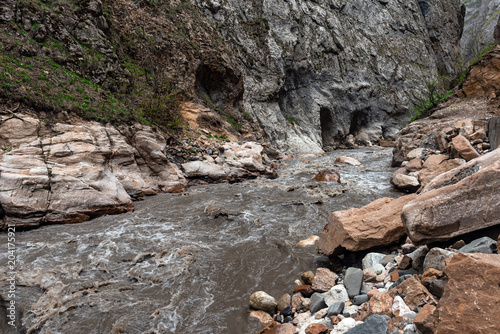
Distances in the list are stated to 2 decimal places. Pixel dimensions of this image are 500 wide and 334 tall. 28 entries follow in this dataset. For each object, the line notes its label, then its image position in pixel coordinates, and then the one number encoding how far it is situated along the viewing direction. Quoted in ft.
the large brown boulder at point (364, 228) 12.84
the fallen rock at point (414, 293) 7.53
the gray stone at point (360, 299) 9.35
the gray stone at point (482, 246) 8.00
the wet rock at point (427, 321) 6.18
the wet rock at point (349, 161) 48.06
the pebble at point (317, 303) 10.00
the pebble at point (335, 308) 9.18
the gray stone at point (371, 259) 11.80
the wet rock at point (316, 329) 8.50
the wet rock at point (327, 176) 35.01
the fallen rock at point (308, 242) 16.43
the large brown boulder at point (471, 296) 5.54
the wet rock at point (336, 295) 9.87
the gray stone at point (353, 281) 10.02
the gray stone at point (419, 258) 9.76
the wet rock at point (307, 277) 12.28
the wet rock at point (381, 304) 7.97
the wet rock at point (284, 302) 10.91
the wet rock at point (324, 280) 11.27
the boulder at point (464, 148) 24.90
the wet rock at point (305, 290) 11.41
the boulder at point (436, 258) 8.36
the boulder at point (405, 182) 26.68
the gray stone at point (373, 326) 6.82
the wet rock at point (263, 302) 10.90
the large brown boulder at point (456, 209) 8.94
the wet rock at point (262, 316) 10.40
